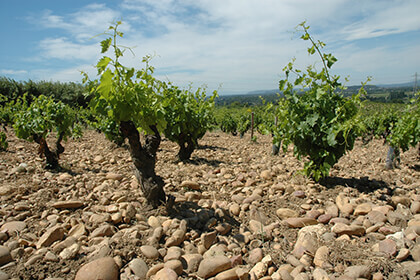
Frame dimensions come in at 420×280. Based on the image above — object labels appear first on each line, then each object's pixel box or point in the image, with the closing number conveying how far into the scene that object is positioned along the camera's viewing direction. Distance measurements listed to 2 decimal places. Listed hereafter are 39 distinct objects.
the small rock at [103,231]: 2.66
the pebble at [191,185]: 4.23
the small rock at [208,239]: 2.69
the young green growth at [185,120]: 6.44
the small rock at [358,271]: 2.11
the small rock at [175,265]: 2.24
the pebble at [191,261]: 2.33
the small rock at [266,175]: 4.74
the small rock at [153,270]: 2.19
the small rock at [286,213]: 3.32
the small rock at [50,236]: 2.48
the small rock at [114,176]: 4.54
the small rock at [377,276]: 2.06
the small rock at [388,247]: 2.34
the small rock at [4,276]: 1.97
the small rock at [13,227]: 2.66
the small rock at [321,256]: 2.34
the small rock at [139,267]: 2.18
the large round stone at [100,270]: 2.04
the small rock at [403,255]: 2.27
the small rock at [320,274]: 2.15
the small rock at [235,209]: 3.40
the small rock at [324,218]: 3.16
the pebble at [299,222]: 3.06
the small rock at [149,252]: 2.40
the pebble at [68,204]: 3.24
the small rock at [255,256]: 2.45
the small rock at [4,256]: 2.18
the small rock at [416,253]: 2.25
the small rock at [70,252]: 2.29
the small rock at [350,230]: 2.79
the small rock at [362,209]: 3.25
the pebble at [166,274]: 2.12
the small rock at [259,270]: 2.24
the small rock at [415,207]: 3.17
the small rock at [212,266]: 2.25
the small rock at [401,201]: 3.41
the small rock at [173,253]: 2.39
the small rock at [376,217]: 3.01
